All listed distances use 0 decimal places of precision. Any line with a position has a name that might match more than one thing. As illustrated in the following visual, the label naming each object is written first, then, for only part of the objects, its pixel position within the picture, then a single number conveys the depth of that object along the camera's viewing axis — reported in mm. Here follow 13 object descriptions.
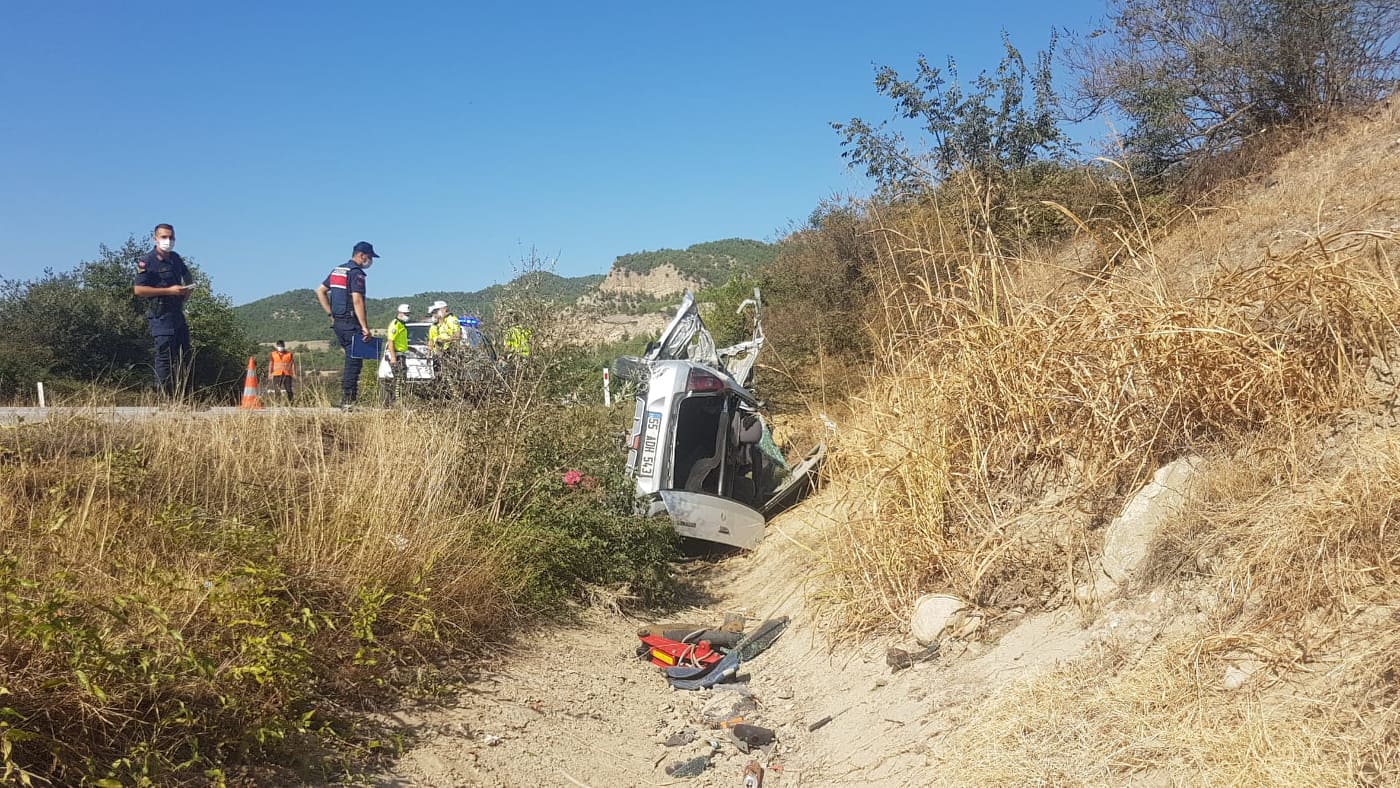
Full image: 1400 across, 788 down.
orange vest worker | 14141
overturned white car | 8695
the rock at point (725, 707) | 5602
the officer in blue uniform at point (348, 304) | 10727
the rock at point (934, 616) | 5090
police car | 8867
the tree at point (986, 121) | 13883
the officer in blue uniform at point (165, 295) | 8648
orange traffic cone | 7570
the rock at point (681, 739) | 5238
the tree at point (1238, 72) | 13234
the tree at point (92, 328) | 18078
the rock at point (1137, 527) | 4613
